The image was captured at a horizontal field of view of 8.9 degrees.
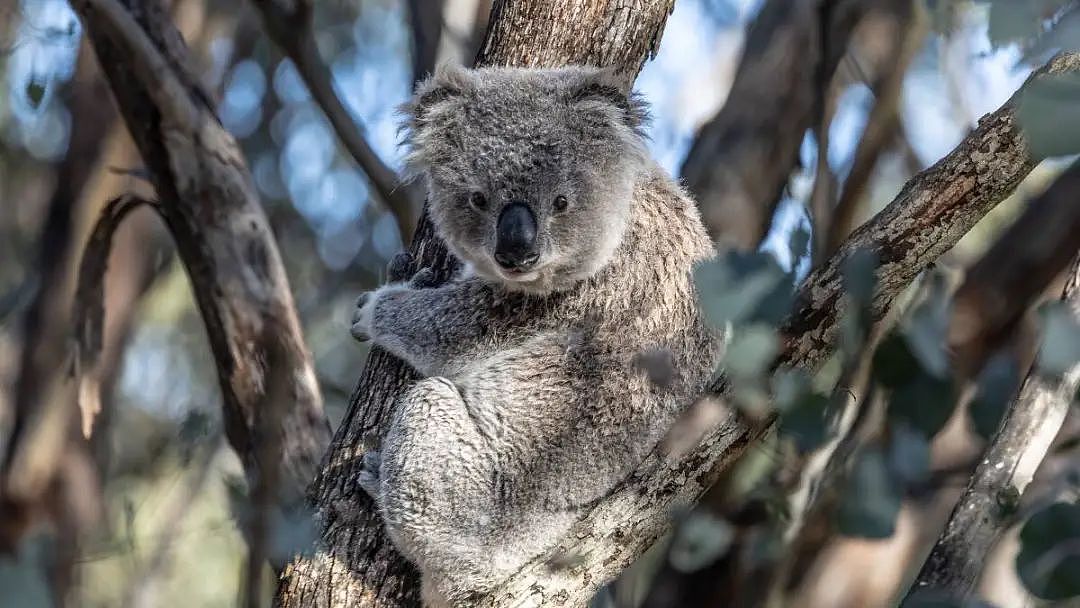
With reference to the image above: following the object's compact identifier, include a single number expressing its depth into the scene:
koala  5.58
